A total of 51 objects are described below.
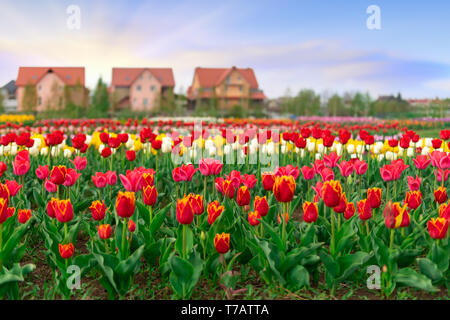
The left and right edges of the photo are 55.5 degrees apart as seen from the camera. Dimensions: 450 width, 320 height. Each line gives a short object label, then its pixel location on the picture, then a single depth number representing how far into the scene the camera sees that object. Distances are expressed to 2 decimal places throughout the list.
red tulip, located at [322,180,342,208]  2.80
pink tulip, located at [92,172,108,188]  3.98
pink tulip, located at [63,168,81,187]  3.92
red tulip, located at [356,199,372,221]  3.11
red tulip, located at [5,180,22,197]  3.74
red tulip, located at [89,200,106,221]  3.26
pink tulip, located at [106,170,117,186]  4.11
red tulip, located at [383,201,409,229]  2.77
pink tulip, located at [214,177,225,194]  3.75
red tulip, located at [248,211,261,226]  3.21
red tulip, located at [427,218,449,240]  2.83
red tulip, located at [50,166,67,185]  3.63
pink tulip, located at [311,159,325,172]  4.12
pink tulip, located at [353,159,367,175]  4.43
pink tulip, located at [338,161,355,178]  4.07
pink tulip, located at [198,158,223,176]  4.05
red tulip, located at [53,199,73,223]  3.03
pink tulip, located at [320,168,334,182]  3.77
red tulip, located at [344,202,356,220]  3.31
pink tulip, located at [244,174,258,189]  3.79
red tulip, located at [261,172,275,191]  3.50
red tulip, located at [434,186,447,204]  3.53
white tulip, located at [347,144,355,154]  7.07
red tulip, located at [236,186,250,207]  3.28
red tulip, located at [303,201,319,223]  2.95
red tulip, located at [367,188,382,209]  3.10
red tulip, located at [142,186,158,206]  3.17
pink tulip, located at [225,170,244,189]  3.67
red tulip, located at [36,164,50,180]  4.17
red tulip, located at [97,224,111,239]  2.97
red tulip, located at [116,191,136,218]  2.81
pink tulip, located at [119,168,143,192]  3.25
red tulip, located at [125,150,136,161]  5.62
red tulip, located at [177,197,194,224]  2.74
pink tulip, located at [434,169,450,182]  4.39
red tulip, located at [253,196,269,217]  3.11
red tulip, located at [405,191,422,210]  3.34
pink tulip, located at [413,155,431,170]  5.00
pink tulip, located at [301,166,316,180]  4.12
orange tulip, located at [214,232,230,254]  2.76
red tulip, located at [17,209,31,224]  3.43
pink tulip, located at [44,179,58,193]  3.92
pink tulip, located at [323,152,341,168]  4.69
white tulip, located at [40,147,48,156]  7.25
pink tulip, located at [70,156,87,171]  4.78
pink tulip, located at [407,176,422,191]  3.91
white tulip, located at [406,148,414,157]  7.25
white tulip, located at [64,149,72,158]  7.19
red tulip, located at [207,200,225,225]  3.08
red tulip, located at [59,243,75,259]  2.94
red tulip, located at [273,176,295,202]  2.89
